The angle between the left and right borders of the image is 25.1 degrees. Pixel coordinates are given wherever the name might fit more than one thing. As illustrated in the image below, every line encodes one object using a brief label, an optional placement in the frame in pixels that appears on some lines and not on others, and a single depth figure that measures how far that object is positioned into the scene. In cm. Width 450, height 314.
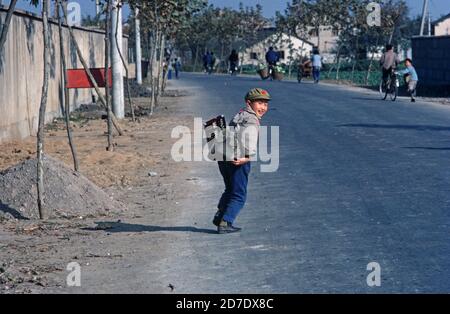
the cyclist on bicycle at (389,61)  3153
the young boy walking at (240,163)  938
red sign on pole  2223
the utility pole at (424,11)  5078
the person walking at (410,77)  3020
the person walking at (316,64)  4625
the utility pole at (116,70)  2327
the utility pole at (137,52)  3444
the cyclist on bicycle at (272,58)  4972
